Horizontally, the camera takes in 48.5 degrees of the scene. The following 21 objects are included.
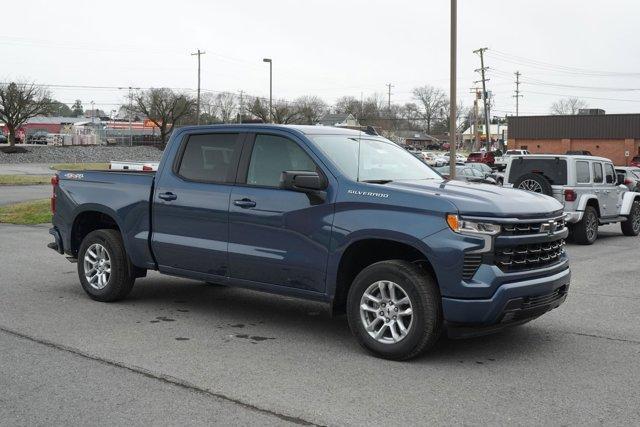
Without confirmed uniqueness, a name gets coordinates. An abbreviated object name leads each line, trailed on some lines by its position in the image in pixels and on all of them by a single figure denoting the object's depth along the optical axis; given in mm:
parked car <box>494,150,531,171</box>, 46950
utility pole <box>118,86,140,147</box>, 78000
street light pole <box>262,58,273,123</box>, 49775
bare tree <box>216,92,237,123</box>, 103825
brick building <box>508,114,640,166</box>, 62031
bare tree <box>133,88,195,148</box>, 74875
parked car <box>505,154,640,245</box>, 14516
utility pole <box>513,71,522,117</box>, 97875
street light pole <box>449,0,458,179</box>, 17328
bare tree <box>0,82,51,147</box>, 56812
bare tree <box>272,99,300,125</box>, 72938
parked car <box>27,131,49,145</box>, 83062
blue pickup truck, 5488
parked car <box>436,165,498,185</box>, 26984
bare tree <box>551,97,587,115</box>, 143000
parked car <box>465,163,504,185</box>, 28578
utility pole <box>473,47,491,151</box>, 66375
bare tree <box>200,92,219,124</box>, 93688
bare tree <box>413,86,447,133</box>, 139100
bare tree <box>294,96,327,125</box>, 75231
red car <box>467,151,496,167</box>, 54822
